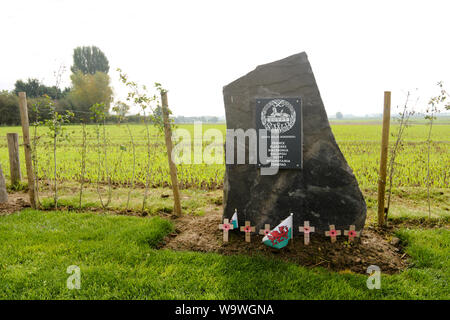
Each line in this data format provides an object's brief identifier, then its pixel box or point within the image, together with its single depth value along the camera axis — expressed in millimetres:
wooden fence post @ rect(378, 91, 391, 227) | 4914
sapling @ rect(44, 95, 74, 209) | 5671
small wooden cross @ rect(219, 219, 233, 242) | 4430
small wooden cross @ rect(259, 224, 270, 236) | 4224
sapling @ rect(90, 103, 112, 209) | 5594
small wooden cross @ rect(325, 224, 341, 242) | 4180
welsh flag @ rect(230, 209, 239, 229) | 4551
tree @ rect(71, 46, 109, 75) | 73562
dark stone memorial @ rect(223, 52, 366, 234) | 4277
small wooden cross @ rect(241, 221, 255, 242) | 4367
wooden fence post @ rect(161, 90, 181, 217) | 5375
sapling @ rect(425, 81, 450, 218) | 5094
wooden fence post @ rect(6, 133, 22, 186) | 7789
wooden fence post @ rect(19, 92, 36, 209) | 5781
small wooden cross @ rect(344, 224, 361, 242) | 4172
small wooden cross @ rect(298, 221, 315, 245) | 4159
